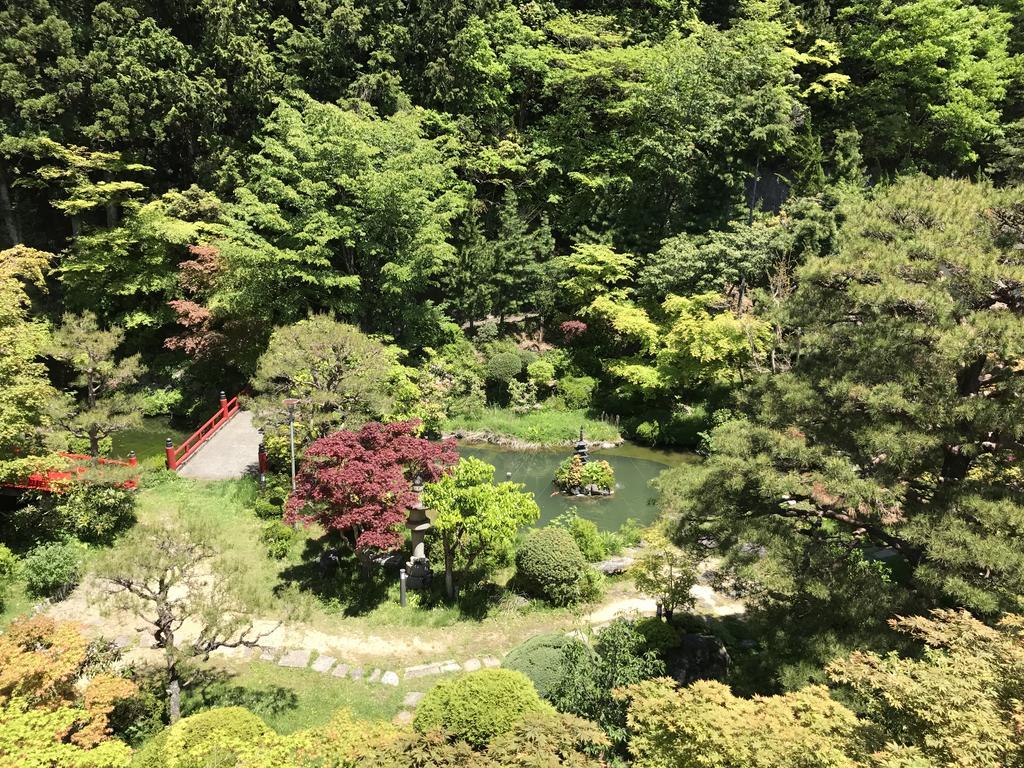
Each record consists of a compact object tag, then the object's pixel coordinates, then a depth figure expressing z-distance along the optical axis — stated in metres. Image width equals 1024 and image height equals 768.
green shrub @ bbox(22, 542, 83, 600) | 12.71
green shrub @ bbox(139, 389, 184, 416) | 23.25
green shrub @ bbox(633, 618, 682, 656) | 10.65
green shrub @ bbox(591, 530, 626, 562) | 15.02
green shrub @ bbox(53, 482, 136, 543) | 14.29
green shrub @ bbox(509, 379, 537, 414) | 24.30
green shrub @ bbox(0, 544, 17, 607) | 12.84
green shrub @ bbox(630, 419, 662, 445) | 22.38
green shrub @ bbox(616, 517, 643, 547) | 15.66
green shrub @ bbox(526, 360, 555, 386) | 24.84
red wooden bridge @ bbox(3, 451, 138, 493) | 14.54
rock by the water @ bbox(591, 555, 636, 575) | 14.33
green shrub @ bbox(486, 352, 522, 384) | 24.78
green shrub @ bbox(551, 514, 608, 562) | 14.60
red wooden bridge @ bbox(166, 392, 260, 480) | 17.91
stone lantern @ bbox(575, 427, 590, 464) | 19.53
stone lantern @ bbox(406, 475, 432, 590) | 13.44
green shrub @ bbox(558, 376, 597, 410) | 24.77
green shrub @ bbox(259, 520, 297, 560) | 14.48
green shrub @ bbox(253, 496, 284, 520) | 15.96
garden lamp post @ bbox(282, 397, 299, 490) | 15.62
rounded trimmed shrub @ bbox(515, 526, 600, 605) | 12.87
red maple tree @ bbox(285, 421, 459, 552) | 12.31
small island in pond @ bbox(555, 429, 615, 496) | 18.81
